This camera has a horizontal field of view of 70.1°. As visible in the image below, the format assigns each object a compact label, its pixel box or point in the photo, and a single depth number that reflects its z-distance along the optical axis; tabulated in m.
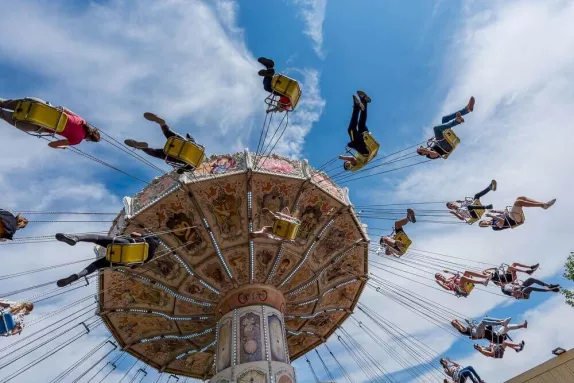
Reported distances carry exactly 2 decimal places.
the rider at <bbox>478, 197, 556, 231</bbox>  9.92
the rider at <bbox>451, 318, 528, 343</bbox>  10.43
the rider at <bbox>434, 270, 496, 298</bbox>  10.95
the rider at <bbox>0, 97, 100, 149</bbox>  6.43
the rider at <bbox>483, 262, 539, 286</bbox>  10.46
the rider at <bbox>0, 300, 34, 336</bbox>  8.23
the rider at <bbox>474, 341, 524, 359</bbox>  10.42
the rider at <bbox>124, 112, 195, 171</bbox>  7.69
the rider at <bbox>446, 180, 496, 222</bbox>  10.99
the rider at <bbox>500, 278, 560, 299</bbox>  9.87
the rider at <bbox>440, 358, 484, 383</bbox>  10.86
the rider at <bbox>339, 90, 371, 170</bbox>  9.50
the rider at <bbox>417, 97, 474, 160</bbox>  10.06
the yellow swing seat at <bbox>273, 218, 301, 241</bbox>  8.95
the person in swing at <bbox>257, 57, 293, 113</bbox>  8.13
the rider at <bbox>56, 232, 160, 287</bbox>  6.79
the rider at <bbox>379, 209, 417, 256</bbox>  11.58
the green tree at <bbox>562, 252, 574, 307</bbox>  13.66
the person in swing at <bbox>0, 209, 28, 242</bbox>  7.48
